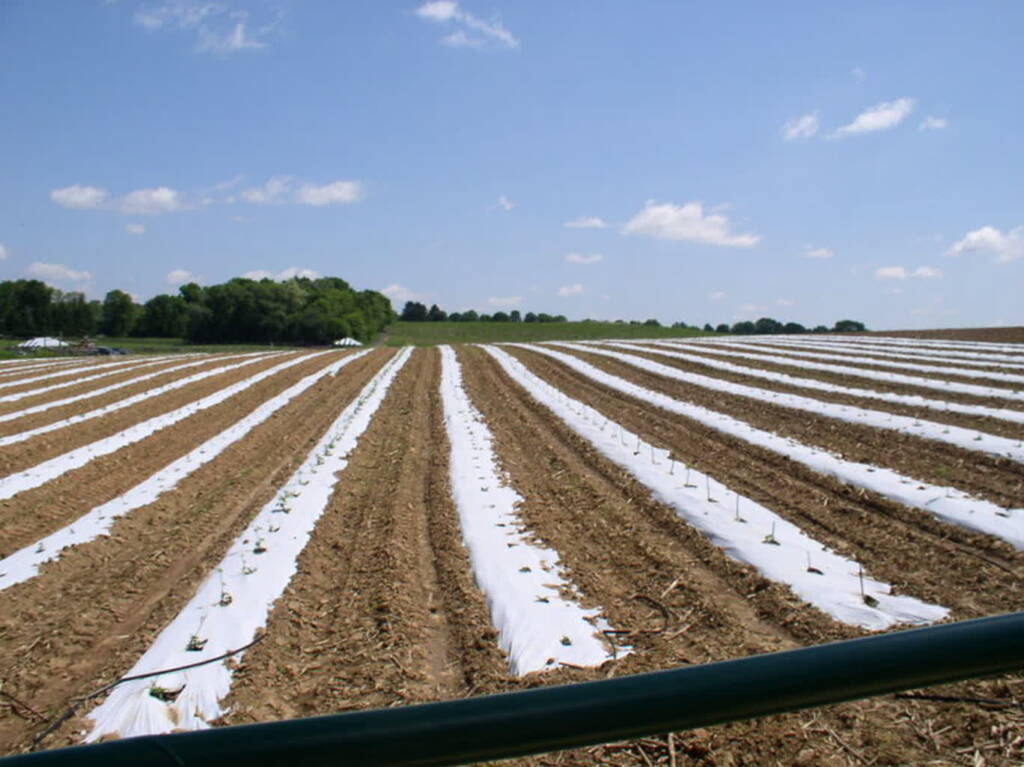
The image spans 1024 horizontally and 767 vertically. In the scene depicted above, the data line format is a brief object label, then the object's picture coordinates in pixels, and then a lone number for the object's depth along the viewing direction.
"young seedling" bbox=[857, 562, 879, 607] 4.60
